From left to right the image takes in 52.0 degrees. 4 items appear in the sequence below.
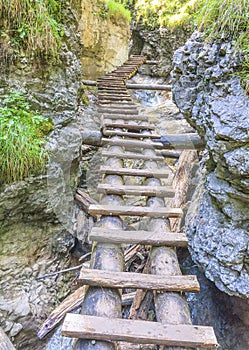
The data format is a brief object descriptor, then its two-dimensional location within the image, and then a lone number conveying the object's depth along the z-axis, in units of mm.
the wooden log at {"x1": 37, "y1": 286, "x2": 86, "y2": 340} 2635
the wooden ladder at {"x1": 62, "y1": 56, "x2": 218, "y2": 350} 1271
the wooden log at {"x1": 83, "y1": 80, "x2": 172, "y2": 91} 6176
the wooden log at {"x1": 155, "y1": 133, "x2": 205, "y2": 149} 3652
